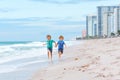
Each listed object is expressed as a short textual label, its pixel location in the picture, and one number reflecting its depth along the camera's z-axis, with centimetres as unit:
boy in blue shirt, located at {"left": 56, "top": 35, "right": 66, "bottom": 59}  1674
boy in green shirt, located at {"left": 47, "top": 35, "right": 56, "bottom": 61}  1642
